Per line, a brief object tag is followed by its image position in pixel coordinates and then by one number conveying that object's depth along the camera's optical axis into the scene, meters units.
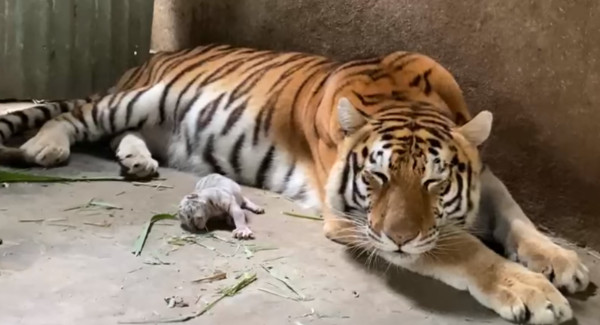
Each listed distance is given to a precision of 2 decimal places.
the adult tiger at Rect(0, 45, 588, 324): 2.53
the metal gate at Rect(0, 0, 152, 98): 4.51
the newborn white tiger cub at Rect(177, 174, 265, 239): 2.89
